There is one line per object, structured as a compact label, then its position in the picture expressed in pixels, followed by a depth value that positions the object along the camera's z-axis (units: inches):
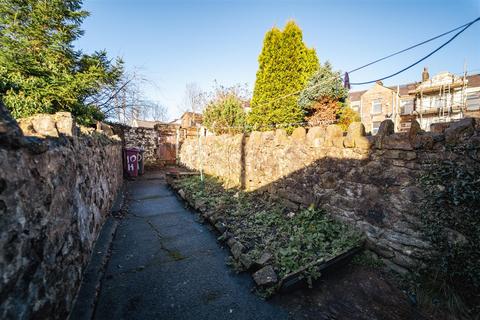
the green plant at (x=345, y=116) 357.7
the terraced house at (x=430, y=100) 685.3
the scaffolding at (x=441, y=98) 684.1
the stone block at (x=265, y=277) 95.4
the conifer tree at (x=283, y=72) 382.0
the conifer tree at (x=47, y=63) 187.0
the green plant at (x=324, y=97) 345.4
